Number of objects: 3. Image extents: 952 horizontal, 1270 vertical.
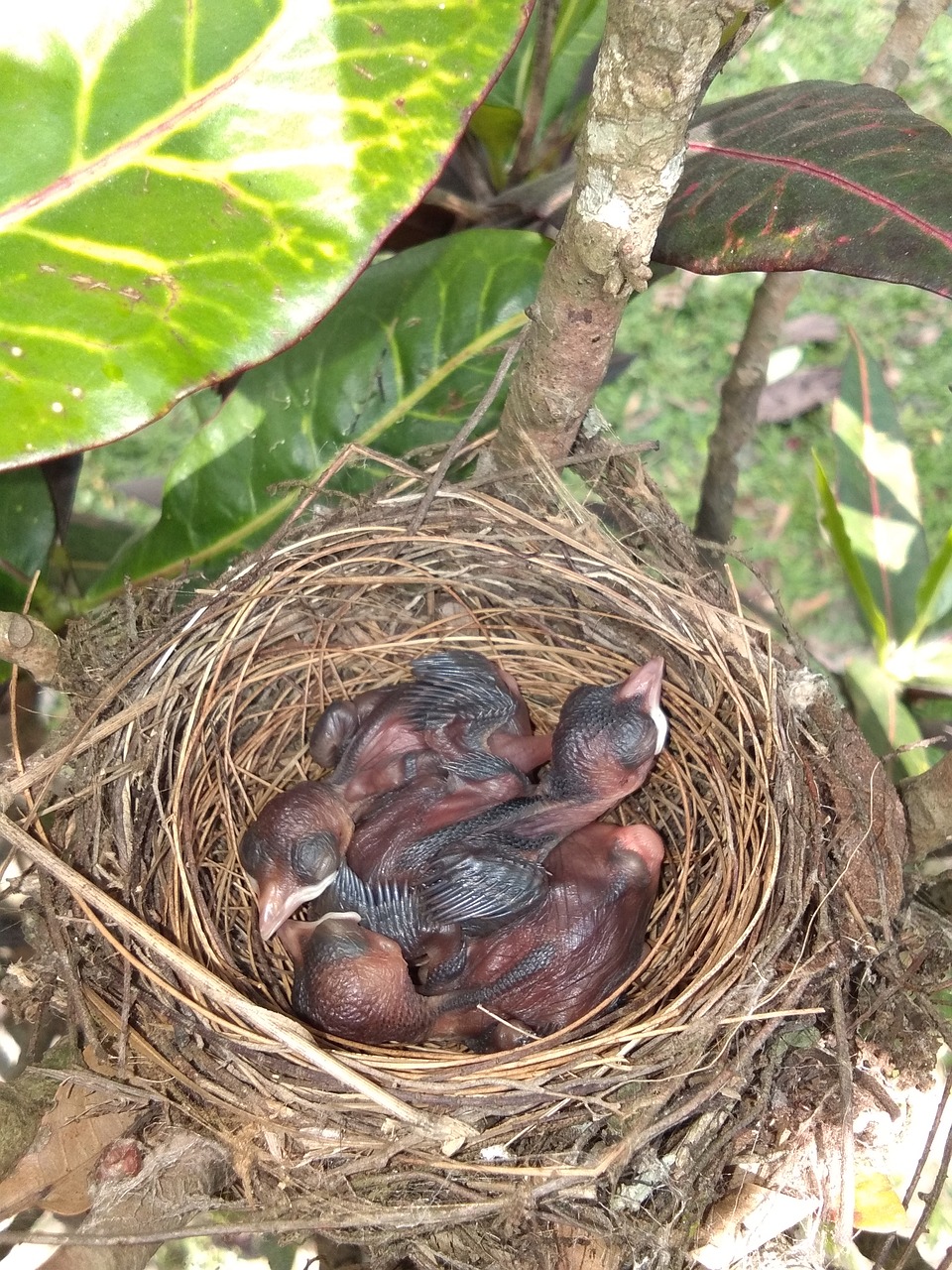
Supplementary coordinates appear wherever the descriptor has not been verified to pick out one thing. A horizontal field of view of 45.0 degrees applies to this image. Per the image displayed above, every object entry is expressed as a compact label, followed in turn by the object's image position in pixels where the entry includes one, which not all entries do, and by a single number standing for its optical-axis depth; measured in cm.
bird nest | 12
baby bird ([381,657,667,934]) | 14
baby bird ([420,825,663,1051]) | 13
